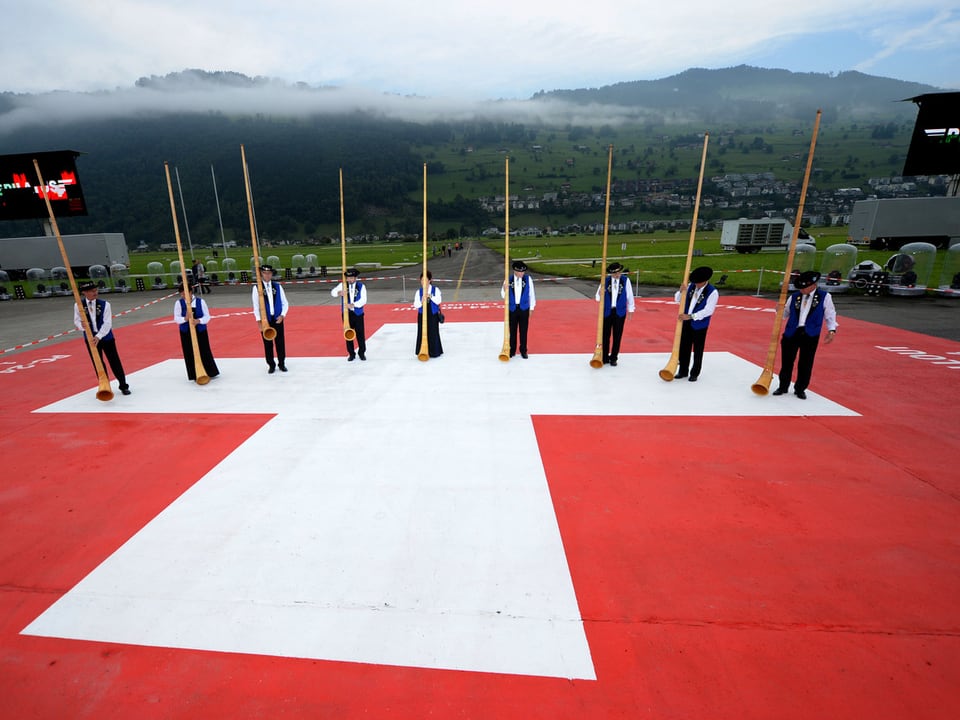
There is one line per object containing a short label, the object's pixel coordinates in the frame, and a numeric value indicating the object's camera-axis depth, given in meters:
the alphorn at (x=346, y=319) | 9.63
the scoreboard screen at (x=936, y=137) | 27.48
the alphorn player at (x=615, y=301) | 9.13
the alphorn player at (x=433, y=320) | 10.41
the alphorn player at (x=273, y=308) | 9.09
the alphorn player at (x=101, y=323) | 7.76
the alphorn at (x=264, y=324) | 8.77
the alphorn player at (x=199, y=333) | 8.66
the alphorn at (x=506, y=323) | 9.82
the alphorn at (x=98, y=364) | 7.79
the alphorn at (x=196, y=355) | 8.65
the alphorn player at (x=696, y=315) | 8.01
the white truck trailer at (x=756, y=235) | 44.25
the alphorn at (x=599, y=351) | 9.08
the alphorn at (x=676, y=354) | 7.96
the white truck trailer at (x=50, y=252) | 29.45
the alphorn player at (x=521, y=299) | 9.72
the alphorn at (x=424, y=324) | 9.95
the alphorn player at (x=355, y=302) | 9.88
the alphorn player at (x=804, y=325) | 7.22
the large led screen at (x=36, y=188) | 26.73
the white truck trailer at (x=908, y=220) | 31.70
